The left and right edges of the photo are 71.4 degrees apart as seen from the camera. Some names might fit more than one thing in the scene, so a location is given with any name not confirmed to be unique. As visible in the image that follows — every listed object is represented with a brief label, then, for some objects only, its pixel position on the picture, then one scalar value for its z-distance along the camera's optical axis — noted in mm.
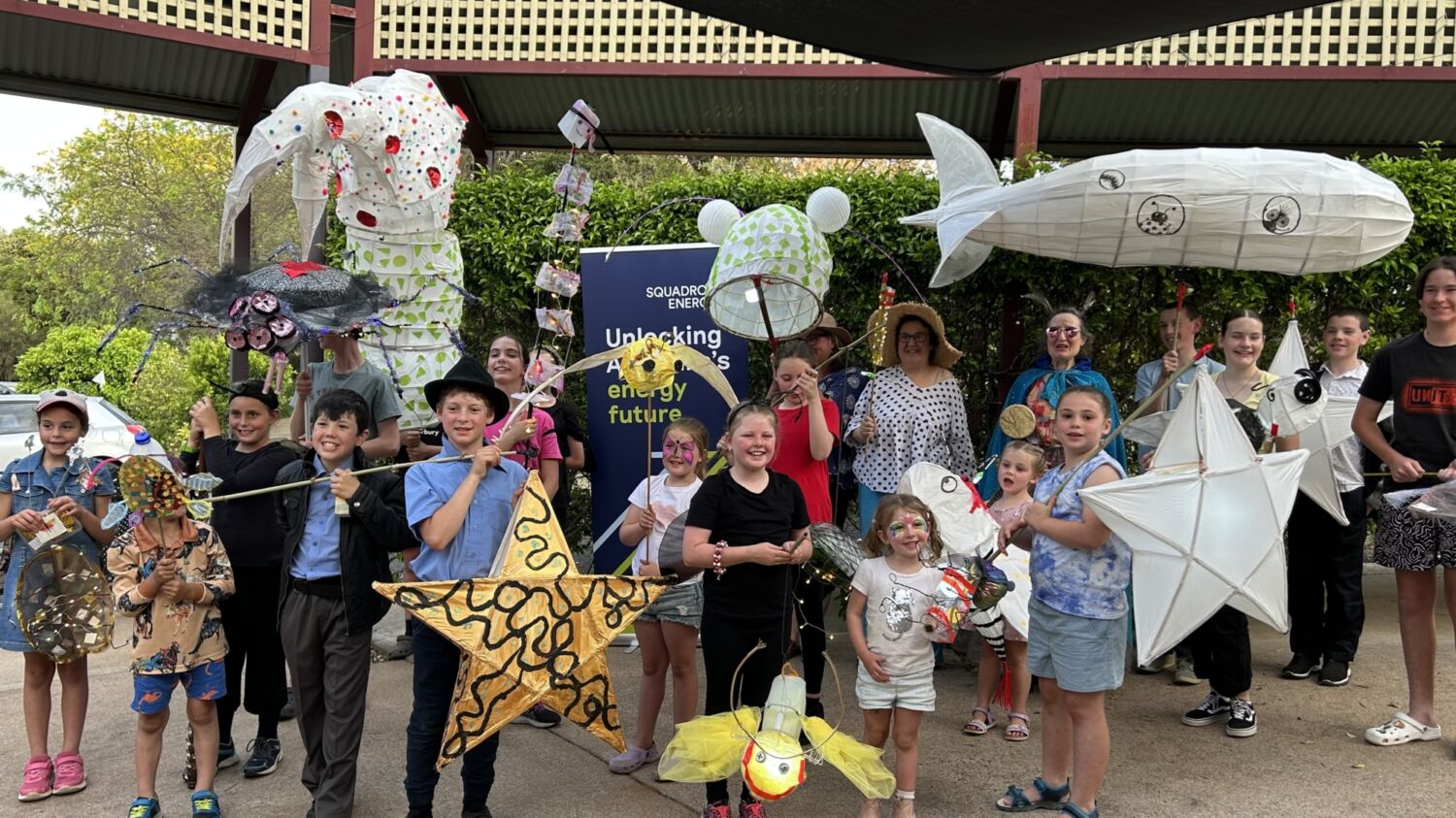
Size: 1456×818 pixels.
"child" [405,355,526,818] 3217
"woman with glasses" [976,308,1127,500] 4457
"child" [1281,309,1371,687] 4602
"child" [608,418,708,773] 3766
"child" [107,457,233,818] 3312
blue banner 5320
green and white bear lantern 4301
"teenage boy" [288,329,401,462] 4234
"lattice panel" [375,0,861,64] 8523
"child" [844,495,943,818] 3273
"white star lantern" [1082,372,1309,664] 3018
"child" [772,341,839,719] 3902
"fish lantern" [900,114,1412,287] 4004
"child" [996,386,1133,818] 3156
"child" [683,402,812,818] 3322
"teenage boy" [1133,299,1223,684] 4625
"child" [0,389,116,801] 3623
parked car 8914
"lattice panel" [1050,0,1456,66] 7879
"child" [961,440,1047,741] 4039
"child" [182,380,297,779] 3760
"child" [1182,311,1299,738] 4125
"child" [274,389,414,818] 3266
